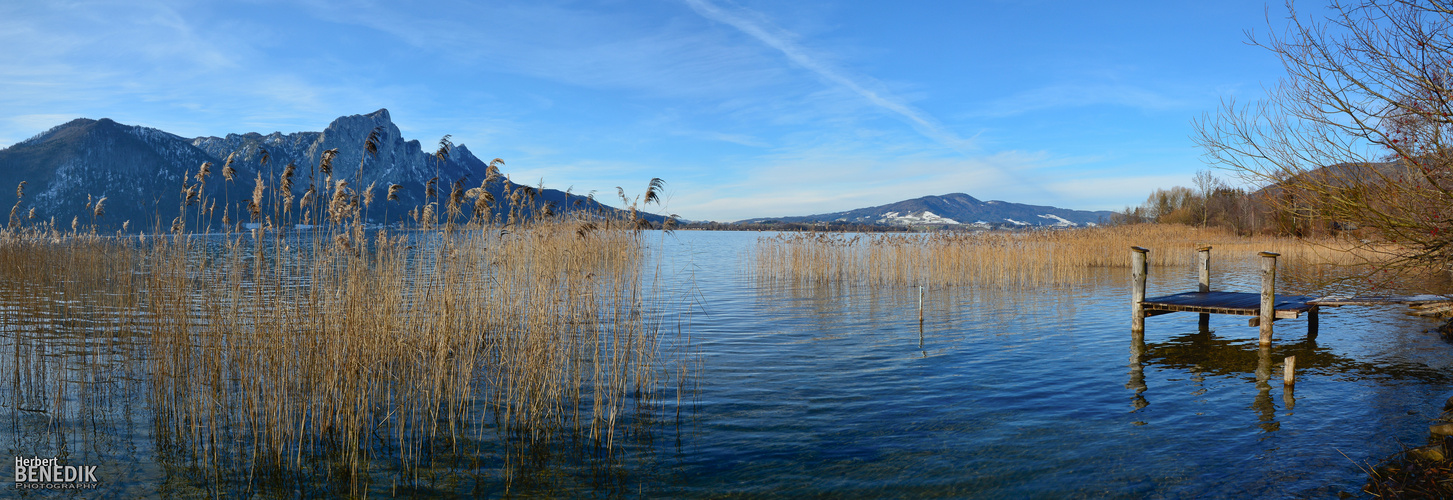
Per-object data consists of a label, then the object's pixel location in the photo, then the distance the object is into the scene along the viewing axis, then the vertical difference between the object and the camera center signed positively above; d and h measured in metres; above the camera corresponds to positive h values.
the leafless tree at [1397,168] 5.49 +0.66
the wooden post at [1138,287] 11.50 -0.84
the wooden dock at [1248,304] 10.02 -1.07
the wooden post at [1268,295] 10.01 -0.84
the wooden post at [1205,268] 12.93 -0.57
